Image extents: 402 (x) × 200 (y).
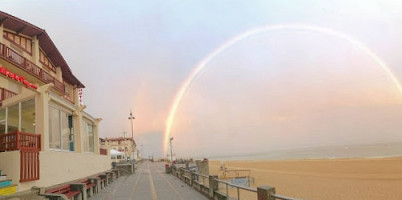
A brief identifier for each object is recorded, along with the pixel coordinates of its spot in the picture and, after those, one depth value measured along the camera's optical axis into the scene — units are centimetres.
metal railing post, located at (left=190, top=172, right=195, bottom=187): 2046
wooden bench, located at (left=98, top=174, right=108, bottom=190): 2144
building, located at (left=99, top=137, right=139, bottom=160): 10951
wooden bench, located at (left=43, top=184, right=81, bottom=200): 1190
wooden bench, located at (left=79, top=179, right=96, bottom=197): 1688
